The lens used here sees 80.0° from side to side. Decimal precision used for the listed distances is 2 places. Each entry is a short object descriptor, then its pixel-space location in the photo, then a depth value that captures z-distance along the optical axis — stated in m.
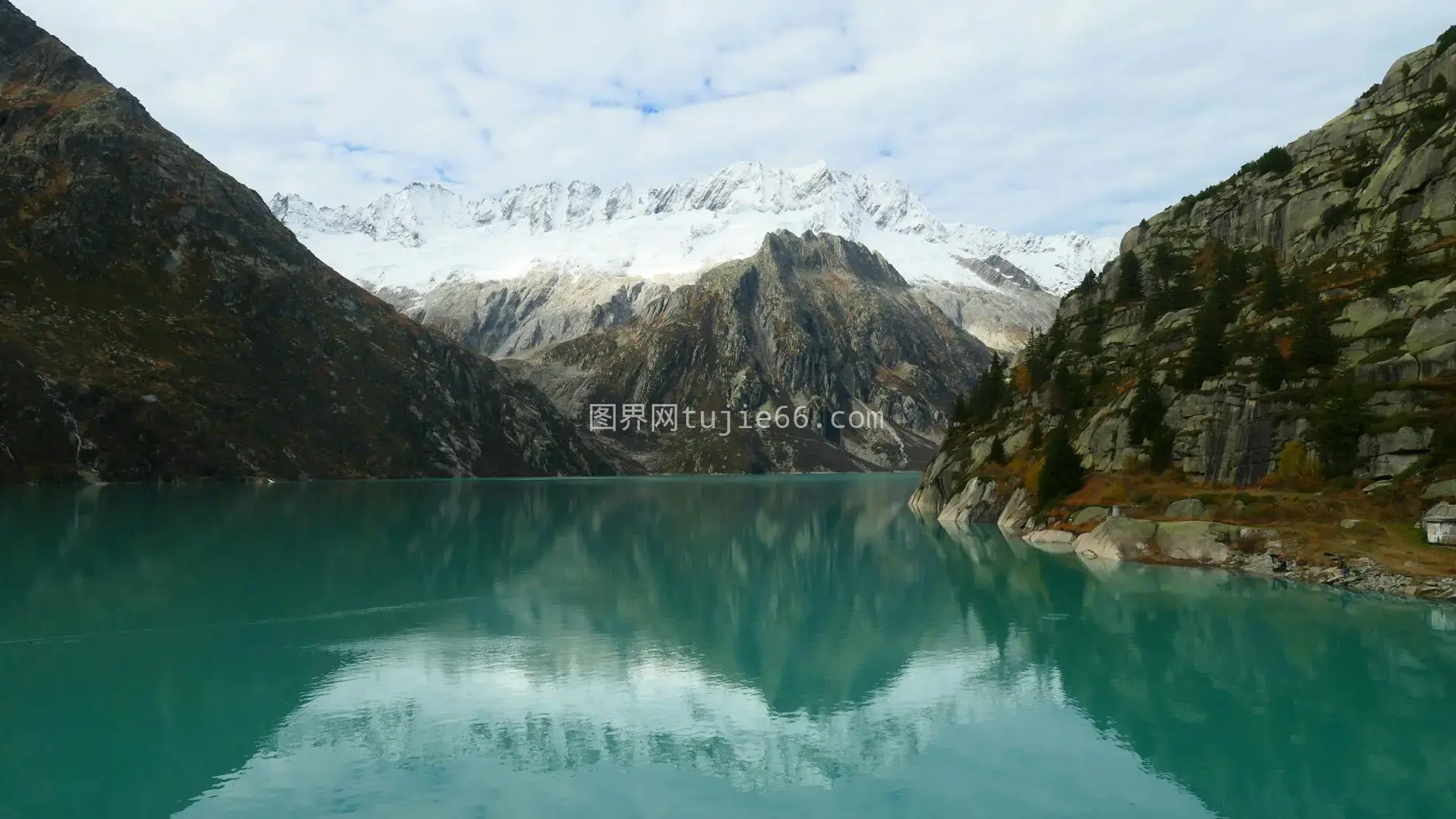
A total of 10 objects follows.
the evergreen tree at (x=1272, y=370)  62.31
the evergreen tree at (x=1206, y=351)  69.00
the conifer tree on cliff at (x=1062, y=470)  75.50
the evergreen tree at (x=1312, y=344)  61.03
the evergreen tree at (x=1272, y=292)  71.62
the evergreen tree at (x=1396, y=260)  62.00
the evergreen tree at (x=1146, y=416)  70.56
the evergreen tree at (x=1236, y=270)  80.88
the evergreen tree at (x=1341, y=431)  54.47
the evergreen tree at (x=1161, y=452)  67.94
